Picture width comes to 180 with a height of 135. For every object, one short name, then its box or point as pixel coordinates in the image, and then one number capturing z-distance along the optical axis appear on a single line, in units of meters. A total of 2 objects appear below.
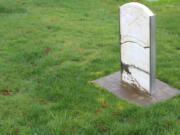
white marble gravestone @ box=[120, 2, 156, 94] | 3.61
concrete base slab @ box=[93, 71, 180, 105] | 3.80
